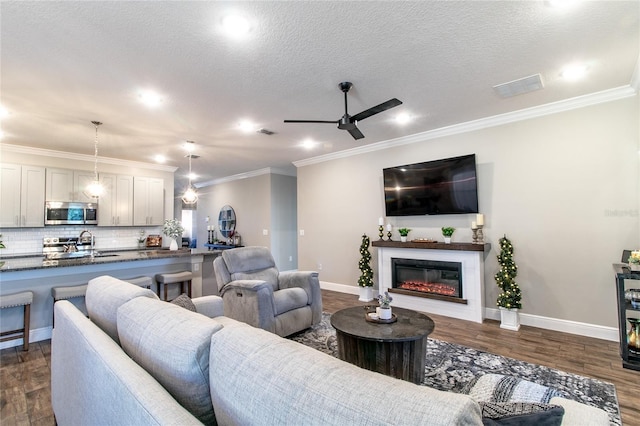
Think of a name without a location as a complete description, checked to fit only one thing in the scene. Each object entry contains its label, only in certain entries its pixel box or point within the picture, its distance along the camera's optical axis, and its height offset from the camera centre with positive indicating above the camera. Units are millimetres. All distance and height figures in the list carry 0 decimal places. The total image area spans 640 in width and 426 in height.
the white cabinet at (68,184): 5047 +704
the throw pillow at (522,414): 714 -472
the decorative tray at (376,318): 2502 -810
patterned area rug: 2238 -1291
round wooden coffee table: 2236 -944
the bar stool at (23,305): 3086 -874
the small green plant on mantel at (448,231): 4280 -127
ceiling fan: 2822 +1078
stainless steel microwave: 4980 +209
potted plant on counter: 4867 -90
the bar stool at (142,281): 3828 -722
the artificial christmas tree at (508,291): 3619 -838
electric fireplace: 4227 -809
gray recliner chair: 3129 -785
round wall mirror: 8188 +84
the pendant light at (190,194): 4992 +503
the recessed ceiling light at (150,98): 3083 +1345
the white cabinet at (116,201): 5609 +450
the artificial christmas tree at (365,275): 5016 -871
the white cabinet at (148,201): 6023 +491
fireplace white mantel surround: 3945 -684
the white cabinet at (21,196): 4629 +478
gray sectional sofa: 620 -419
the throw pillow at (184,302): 1989 -519
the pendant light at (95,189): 3975 +482
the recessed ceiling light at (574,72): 2748 +1405
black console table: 2553 -884
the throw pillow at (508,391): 1254 -741
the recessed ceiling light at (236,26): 2025 +1378
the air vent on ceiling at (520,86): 2923 +1379
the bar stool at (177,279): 4090 -750
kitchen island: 3225 -591
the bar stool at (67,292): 3342 -746
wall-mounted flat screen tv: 4172 +522
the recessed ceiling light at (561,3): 1908 +1393
